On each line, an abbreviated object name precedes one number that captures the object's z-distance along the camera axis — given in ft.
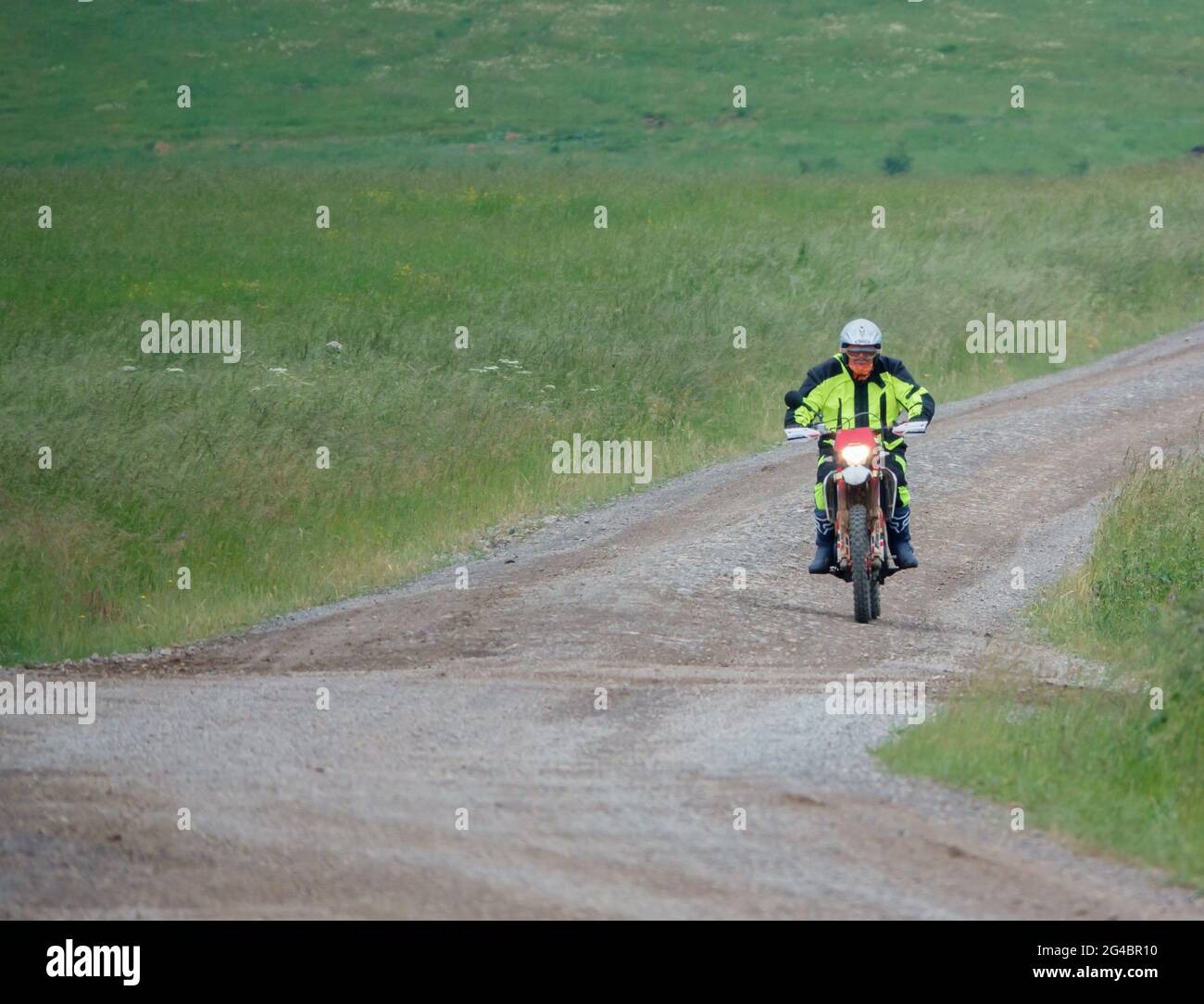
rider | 39.22
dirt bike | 38.91
